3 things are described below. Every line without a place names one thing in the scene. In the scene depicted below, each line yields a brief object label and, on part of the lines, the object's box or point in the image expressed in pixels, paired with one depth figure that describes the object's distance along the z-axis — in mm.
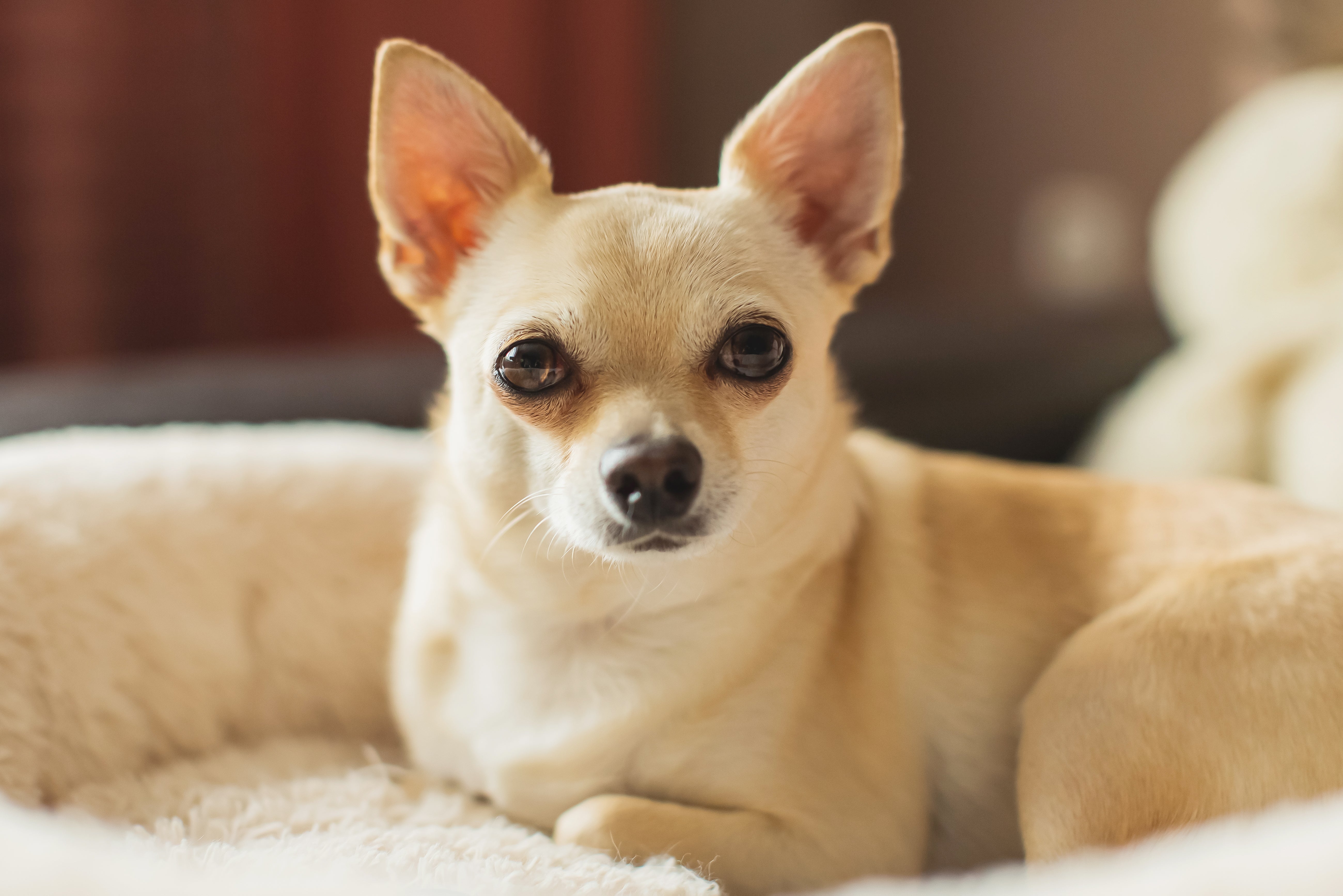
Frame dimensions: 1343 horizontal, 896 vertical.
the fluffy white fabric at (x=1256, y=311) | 529
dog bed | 351
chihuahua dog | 404
